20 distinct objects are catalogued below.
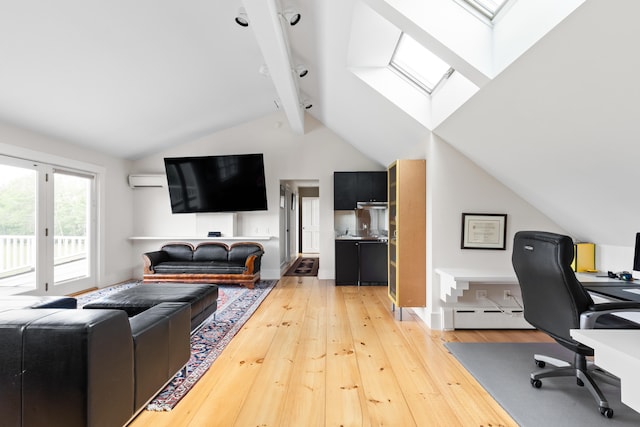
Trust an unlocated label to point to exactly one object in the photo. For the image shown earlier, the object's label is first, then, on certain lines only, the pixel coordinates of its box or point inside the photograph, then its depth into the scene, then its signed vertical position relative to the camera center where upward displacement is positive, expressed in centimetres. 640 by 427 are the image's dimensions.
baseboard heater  334 -111
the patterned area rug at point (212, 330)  210 -119
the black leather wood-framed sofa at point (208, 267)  530 -85
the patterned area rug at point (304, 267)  674 -121
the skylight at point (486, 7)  205 +141
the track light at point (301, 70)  377 +183
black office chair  189 -55
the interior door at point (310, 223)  1037 -19
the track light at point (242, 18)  282 +189
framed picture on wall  340 -13
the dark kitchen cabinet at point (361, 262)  550 -81
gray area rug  182 -119
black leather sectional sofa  126 -62
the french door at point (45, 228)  389 -14
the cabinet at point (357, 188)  585 +56
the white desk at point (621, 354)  101 -48
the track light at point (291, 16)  271 +180
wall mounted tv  575 +65
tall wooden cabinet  363 -16
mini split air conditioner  614 +74
